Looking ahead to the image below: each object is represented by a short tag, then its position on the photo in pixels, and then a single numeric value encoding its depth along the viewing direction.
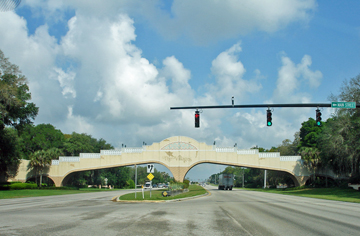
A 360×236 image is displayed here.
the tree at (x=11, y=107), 40.50
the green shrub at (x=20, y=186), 49.22
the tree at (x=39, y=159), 59.94
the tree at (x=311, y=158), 59.47
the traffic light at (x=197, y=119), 21.73
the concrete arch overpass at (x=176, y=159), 61.53
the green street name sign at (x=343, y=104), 19.55
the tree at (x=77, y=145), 81.25
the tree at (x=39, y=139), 70.38
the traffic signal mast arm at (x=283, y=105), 21.12
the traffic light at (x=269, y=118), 21.44
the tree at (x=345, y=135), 41.09
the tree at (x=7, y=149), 46.62
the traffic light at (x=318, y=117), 21.19
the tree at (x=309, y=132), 70.88
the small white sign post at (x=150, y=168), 29.97
